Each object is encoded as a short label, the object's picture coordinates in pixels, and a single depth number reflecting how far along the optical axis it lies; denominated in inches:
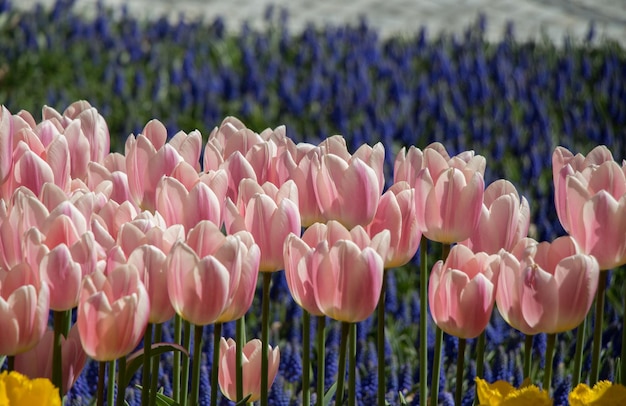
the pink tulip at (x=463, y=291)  118.5
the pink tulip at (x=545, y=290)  117.9
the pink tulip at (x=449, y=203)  122.1
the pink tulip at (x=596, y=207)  120.0
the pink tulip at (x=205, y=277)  116.7
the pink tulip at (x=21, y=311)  115.8
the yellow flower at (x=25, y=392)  113.1
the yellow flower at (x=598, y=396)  115.5
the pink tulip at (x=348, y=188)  122.2
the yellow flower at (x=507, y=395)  114.4
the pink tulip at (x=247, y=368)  123.9
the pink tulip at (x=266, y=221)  120.2
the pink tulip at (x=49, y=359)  119.1
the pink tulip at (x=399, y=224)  121.9
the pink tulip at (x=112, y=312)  115.7
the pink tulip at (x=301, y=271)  118.5
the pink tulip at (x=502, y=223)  122.3
